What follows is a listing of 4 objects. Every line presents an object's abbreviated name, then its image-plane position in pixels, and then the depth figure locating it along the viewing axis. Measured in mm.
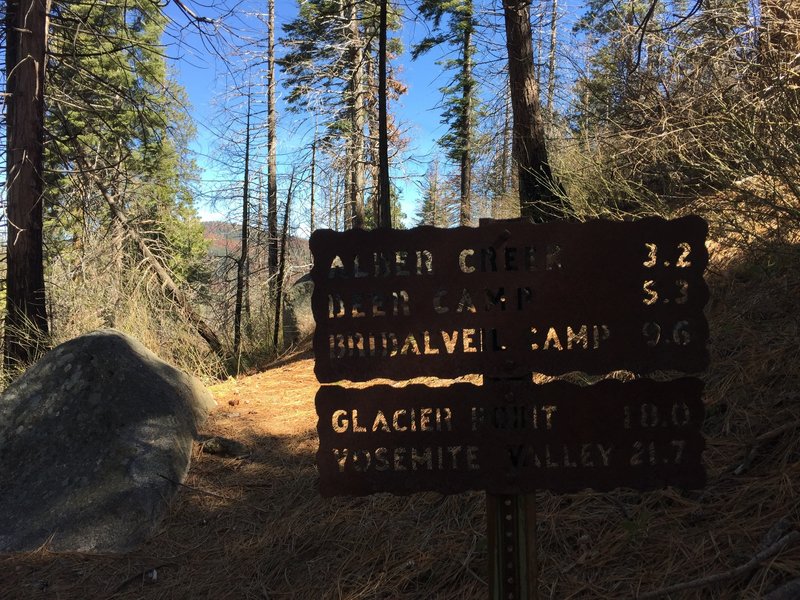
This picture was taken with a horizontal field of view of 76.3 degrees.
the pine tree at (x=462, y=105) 20953
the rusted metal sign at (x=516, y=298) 1428
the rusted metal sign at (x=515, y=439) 1431
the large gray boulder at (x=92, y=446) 3305
